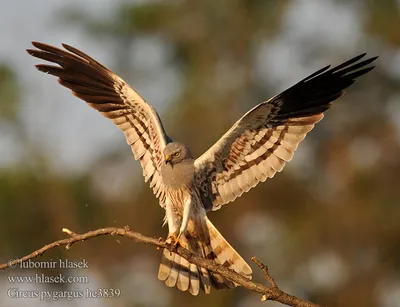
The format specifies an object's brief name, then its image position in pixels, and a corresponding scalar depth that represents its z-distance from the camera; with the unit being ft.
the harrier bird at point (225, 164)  64.75
